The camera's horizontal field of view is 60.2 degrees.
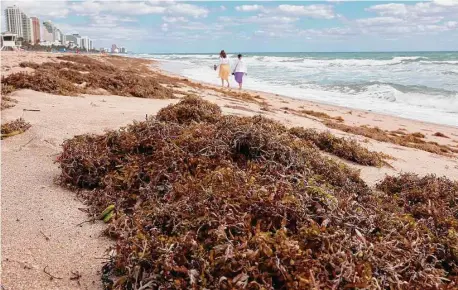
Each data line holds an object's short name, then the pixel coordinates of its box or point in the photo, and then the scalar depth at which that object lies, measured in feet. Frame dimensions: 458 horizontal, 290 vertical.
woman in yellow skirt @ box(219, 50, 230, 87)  48.21
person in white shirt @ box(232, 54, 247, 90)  48.57
